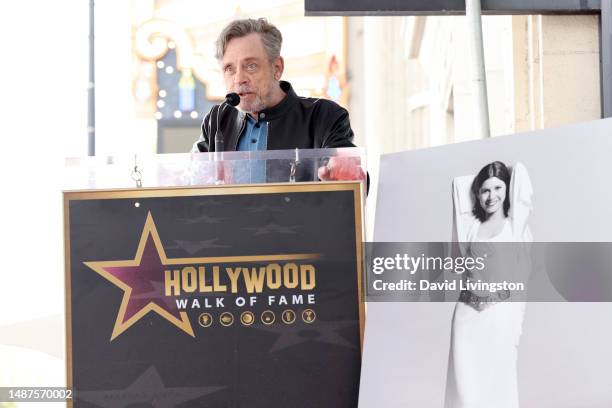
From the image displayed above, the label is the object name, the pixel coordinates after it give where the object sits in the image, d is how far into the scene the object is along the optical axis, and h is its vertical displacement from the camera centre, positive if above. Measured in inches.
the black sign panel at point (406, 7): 234.4 +47.8
